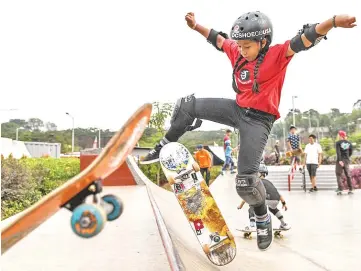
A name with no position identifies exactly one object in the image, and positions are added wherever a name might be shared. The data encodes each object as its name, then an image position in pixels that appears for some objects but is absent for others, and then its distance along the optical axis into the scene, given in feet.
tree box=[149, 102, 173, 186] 42.45
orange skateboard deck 5.85
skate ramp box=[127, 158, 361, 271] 13.75
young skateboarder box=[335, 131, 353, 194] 40.52
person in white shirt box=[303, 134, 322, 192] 44.26
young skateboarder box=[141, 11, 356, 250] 11.26
